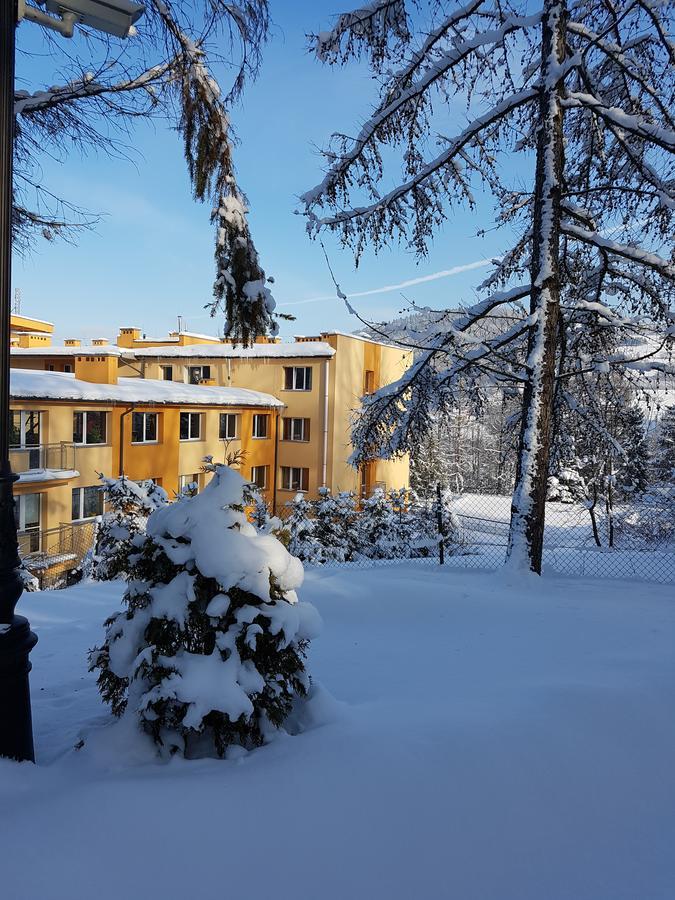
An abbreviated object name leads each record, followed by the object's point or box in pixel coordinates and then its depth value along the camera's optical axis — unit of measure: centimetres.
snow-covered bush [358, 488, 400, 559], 1294
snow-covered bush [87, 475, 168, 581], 980
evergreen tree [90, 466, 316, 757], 248
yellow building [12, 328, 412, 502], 2636
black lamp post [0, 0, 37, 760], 238
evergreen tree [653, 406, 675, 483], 2686
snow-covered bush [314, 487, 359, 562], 1266
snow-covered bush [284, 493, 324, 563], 1188
